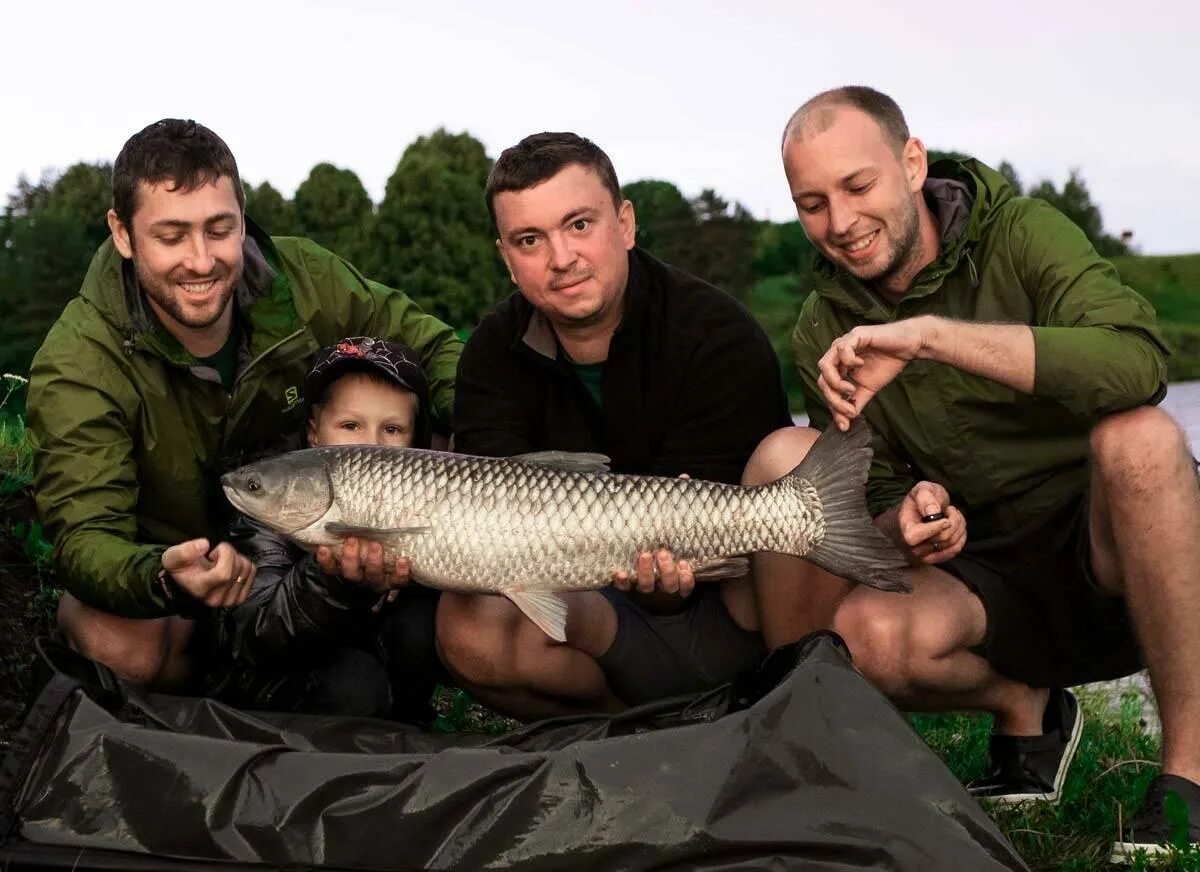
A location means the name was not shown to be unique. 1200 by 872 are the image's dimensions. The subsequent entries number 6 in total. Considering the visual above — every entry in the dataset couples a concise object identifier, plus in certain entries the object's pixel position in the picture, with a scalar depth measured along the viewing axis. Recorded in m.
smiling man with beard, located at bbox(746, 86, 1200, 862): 2.95
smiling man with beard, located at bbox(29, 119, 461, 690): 3.20
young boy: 3.17
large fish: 2.93
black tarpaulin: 2.29
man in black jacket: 3.28
